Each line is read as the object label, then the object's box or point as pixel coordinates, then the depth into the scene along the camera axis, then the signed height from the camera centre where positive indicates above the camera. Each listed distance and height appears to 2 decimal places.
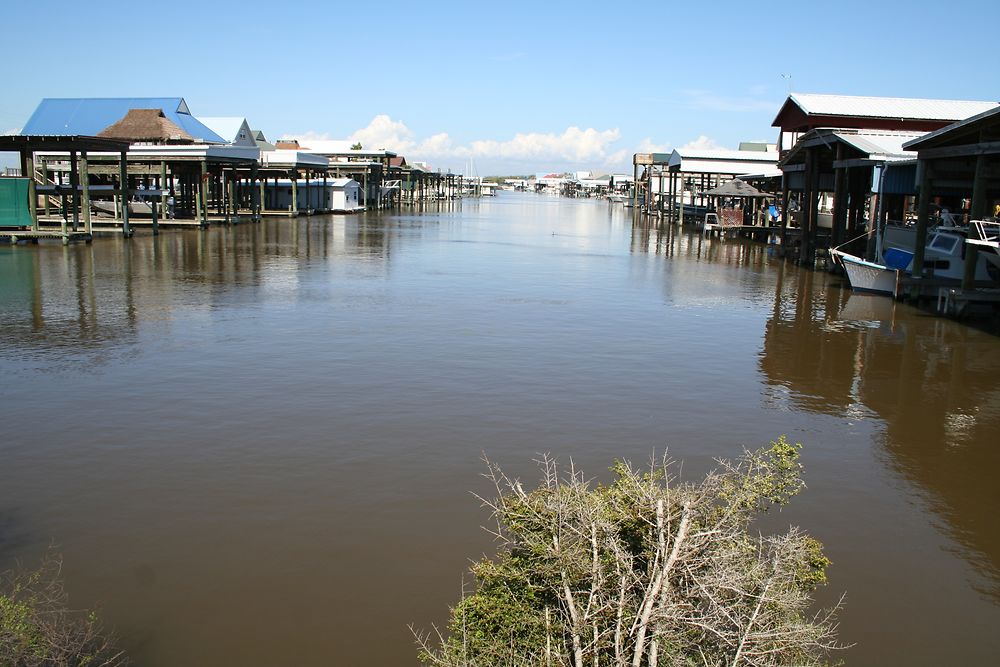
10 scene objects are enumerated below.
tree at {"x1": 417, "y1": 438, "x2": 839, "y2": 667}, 4.94 -2.44
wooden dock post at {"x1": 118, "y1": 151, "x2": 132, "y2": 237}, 37.31 -0.49
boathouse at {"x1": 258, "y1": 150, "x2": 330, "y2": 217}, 54.88 -0.32
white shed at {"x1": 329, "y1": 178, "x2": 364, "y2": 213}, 67.31 -1.14
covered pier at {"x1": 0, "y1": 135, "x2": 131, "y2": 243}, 33.47 -0.61
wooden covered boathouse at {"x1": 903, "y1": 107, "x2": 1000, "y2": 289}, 20.59 +0.78
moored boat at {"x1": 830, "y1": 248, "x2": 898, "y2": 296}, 24.83 -2.45
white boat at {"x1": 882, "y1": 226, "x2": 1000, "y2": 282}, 23.03 -1.79
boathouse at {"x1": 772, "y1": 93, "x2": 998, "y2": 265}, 29.91 +1.47
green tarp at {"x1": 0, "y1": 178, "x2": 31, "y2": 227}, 33.78 -1.09
